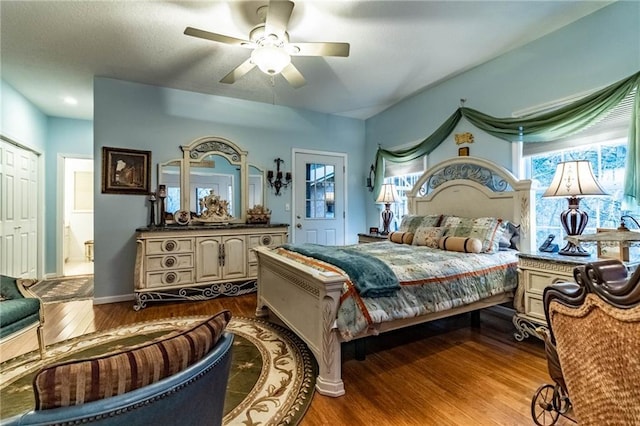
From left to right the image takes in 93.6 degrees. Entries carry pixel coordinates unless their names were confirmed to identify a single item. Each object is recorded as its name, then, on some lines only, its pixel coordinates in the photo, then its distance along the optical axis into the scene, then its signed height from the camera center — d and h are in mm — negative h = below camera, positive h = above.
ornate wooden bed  1916 -449
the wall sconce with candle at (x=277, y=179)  4805 +521
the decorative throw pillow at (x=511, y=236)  3060 -242
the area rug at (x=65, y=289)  4062 -1175
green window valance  2326 +885
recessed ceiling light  4410 +1648
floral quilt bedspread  1938 -556
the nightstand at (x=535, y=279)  2287 -547
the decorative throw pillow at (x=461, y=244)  2809 -310
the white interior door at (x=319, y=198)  5066 +234
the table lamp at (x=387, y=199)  4543 +195
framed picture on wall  3850 +519
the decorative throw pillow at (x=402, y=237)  3551 -308
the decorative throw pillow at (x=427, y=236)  3223 -266
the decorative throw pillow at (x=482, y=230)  2920 -179
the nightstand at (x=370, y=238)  4270 -383
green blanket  1976 -423
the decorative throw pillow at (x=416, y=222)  3617 -119
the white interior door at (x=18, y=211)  3988 -15
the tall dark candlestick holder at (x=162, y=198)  4043 +172
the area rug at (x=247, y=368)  1734 -1148
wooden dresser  3602 -629
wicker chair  879 -419
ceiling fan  2203 +1328
